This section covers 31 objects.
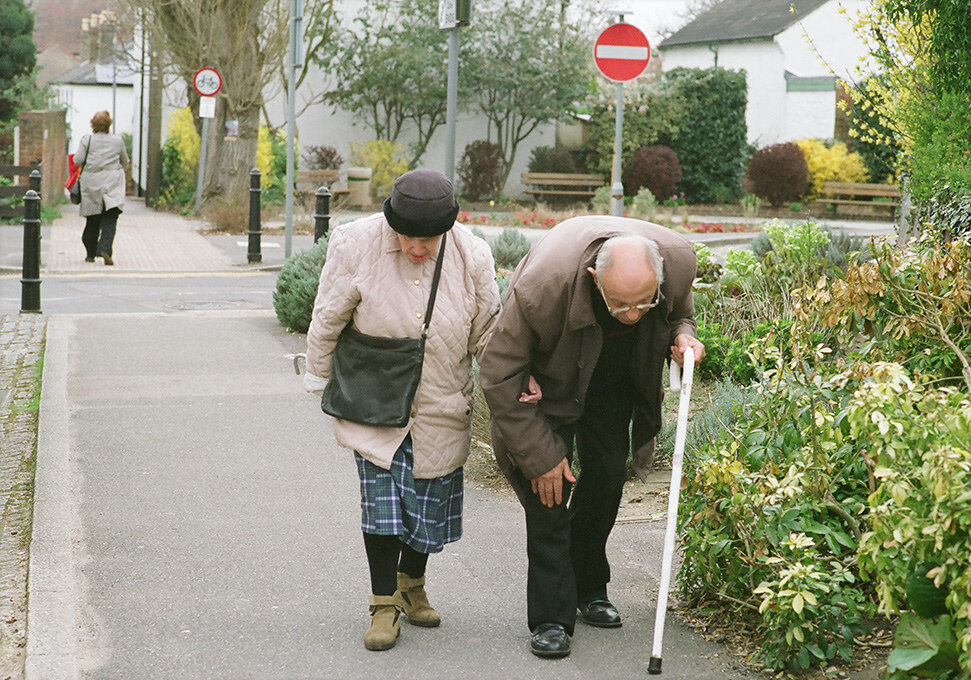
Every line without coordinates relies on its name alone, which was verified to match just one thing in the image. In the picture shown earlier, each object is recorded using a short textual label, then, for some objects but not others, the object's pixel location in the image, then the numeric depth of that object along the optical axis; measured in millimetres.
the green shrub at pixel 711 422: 5637
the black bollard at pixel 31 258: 11344
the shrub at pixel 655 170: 30422
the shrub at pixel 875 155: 30562
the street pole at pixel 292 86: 13305
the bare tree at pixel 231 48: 22922
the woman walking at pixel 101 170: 14898
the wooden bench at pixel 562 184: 30656
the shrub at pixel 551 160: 31875
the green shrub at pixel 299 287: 10258
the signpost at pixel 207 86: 21031
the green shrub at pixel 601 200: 27422
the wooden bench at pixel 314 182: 27141
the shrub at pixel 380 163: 29375
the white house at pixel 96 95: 58319
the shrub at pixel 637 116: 31266
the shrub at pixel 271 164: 28234
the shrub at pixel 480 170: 30797
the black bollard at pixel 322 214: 12469
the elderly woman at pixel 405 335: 4188
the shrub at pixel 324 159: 29750
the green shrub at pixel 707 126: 32156
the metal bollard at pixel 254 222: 16359
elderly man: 3900
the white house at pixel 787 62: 35469
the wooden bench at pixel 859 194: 29406
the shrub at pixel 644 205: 25719
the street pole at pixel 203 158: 23891
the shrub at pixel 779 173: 30641
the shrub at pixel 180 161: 29595
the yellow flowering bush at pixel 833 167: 31766
